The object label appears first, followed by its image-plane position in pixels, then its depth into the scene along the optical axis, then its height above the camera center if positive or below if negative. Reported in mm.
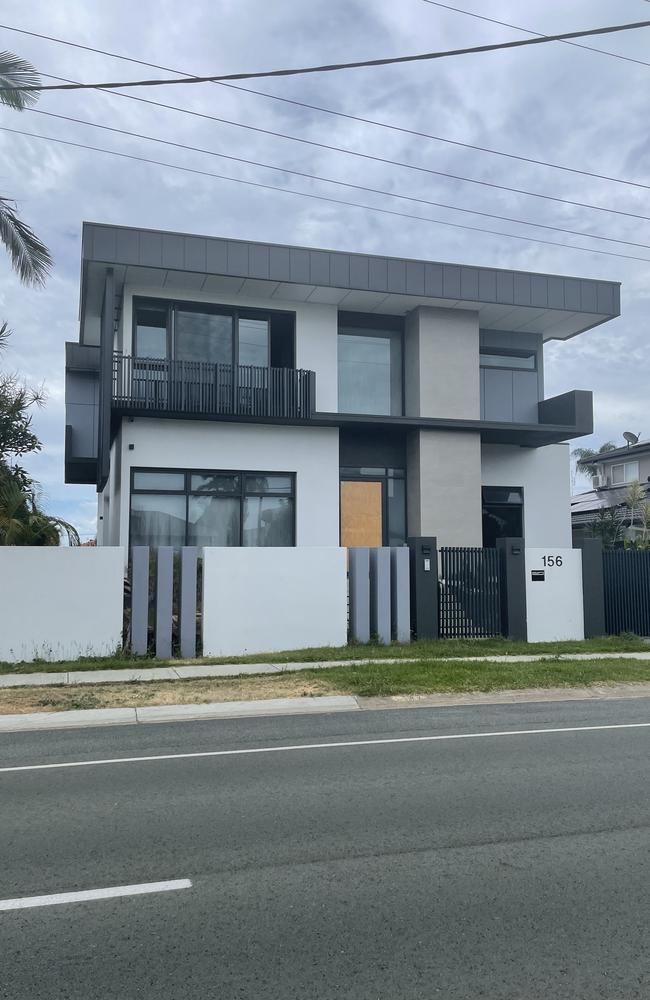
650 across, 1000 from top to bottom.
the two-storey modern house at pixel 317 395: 19562 +4473
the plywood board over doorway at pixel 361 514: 21655 +1613
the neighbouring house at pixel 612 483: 35750 +4543
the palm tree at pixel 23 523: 17094 +1122
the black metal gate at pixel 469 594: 17516 -336
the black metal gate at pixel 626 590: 18719 -271
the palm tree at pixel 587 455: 43128 +7217
